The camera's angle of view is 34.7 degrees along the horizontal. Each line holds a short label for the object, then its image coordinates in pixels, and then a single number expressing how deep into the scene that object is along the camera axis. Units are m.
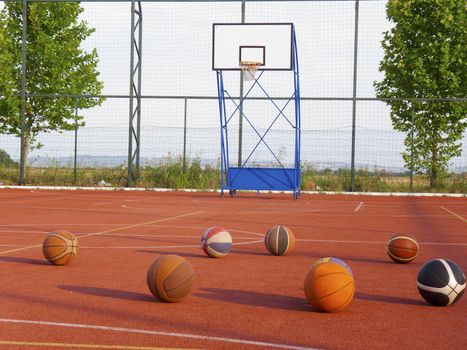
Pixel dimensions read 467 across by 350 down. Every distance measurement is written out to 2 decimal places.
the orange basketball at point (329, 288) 5.84
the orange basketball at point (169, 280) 6.14
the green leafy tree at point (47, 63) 30.72
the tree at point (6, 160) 29.58
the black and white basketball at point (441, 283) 6.18
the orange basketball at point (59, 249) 8.33
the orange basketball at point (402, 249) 8.98
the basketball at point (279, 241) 9.52
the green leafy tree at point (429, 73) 26.39
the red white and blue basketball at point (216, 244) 9.14
